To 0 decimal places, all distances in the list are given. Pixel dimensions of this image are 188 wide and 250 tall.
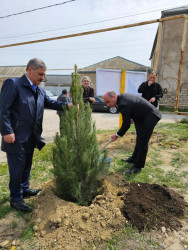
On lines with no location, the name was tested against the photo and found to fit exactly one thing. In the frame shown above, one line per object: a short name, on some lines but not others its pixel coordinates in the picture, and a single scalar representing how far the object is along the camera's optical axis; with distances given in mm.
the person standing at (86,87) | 5117
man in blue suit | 2463
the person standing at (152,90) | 5277
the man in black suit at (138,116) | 3654
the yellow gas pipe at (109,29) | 5489
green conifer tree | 2598
